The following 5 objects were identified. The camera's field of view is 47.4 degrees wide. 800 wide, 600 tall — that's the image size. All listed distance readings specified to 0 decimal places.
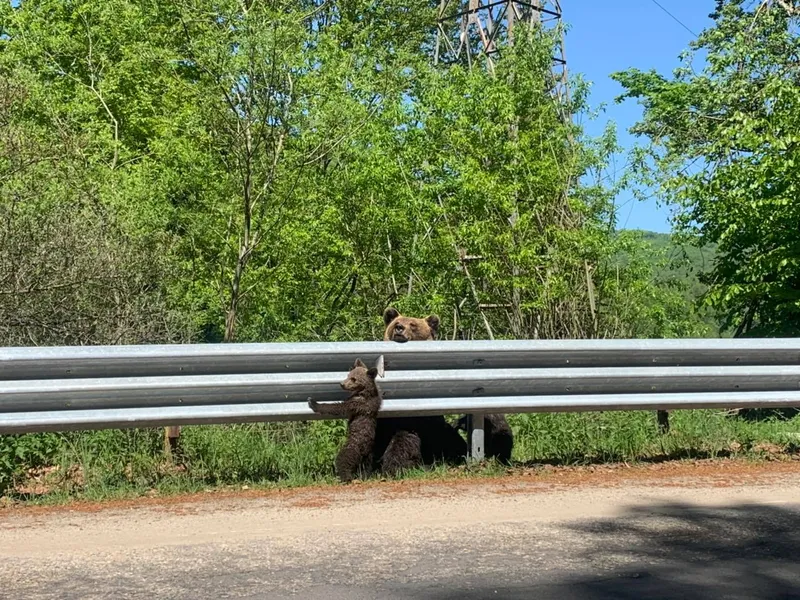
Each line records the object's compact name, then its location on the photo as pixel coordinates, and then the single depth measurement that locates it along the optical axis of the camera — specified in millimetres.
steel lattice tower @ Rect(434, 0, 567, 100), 17203
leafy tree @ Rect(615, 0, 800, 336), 12914
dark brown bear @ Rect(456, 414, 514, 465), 7129
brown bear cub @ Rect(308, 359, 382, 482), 6434
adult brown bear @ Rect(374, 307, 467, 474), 6684
